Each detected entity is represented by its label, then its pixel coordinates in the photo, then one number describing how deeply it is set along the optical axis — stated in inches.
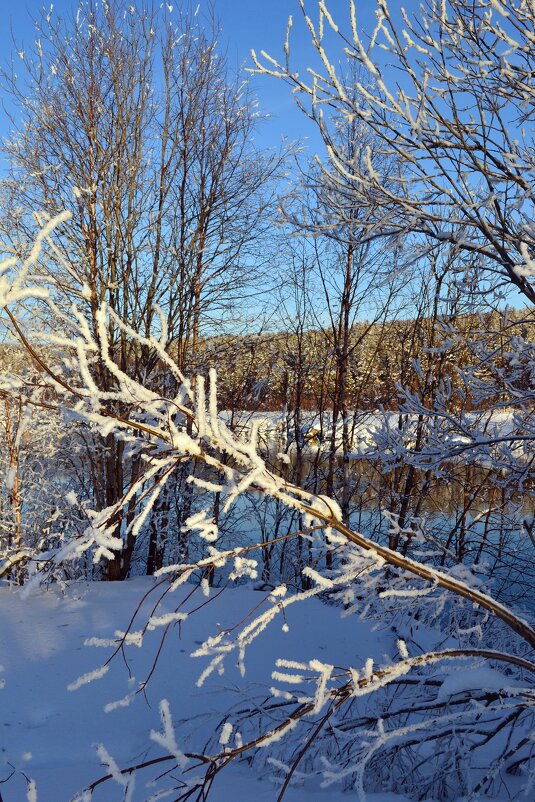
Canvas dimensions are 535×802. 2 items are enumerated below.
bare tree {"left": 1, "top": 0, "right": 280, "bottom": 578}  255.0
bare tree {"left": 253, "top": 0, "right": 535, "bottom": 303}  101.0
